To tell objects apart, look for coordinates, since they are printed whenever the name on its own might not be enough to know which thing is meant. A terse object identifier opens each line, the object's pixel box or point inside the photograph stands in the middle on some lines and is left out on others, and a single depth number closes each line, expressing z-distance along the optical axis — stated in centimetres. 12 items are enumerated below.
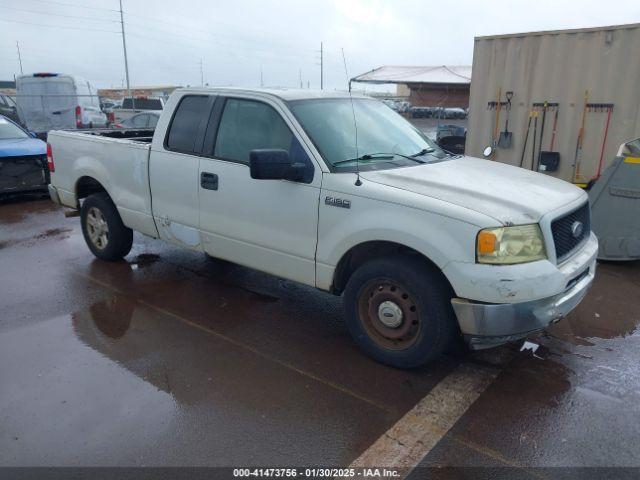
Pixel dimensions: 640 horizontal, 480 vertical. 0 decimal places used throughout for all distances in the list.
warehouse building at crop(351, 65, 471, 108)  1553
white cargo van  1747
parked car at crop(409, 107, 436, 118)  3826
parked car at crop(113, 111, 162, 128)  1582
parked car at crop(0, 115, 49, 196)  907
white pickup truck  319
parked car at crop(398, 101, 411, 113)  3844
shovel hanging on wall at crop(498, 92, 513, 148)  792
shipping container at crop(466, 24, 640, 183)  681
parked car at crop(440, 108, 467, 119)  4050
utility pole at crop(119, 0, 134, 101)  2993
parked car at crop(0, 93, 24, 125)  1758
